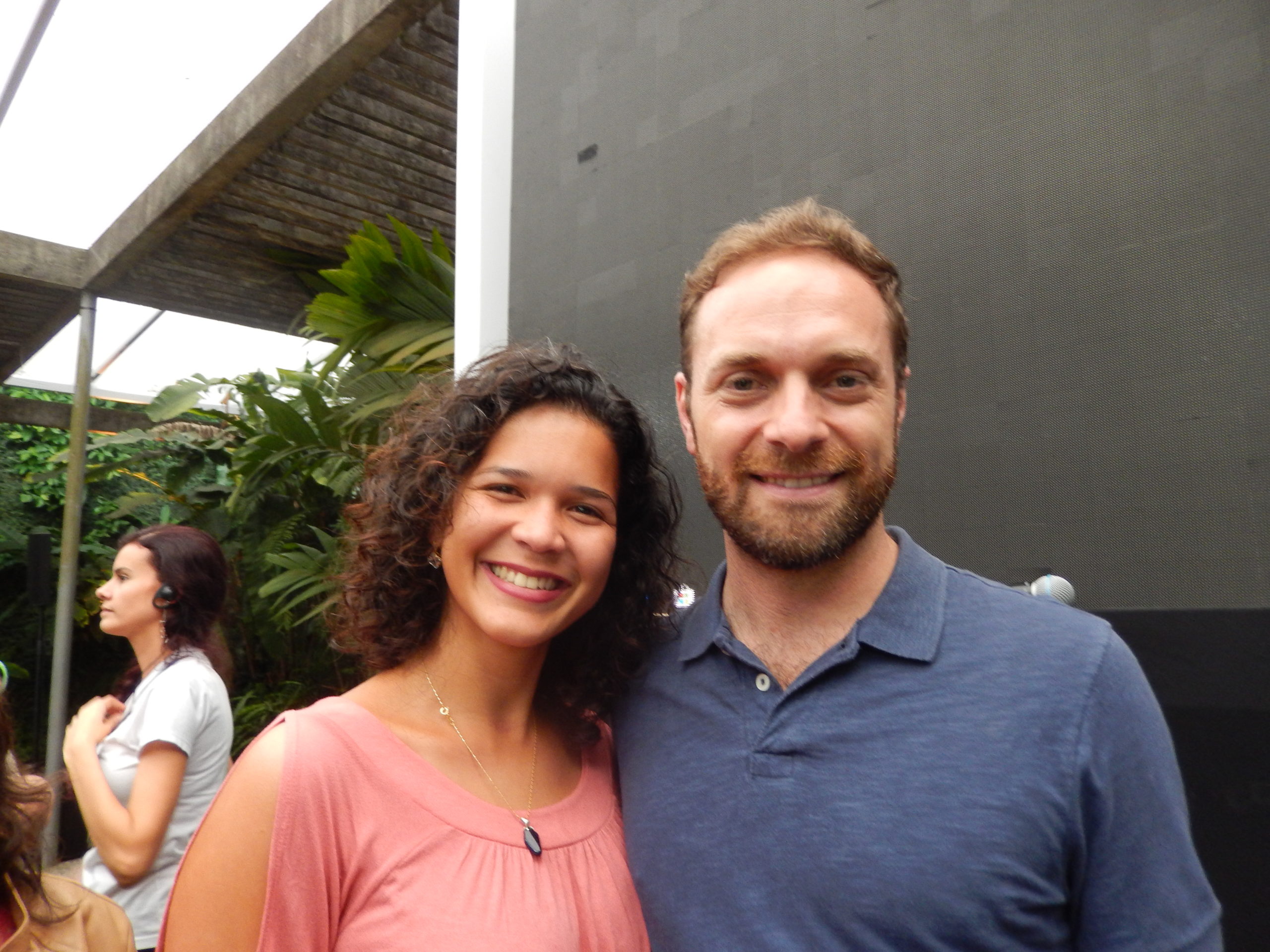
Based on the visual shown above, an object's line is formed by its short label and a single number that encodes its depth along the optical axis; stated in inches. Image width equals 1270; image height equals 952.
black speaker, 287.0
